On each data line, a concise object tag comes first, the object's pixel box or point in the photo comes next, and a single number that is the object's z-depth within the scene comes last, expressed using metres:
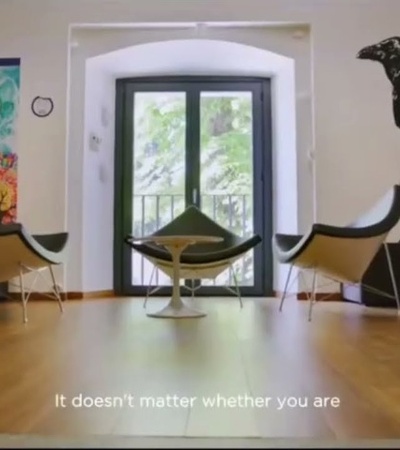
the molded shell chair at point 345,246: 3.38
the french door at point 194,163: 6.05
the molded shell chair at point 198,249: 3.96
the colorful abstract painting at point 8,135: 5.29
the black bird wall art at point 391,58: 5.26
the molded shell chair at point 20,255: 3.12
